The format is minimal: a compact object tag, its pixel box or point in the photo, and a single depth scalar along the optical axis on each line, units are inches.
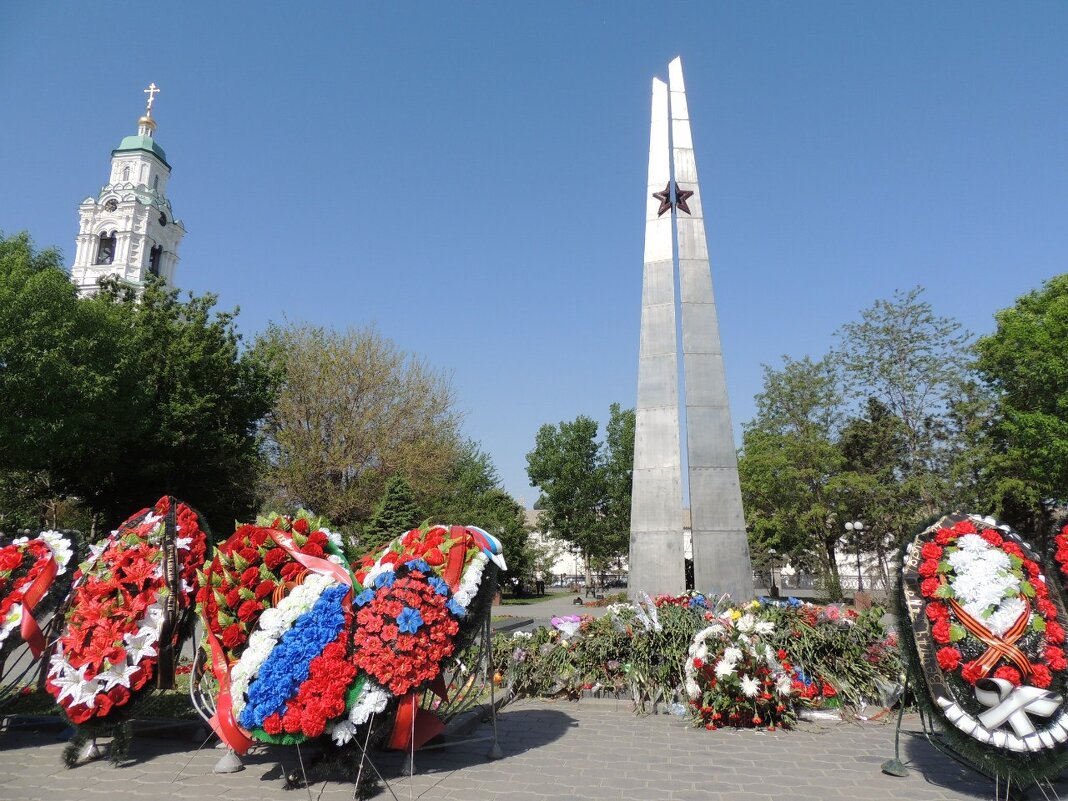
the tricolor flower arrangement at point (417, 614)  211.0
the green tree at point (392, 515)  901.8
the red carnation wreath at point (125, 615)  246.5
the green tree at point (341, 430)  1066.7
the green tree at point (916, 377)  1286.9
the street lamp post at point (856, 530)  1129.6
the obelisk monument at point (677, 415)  521.3
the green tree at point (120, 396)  689.6
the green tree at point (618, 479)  1968.5
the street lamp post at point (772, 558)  1605.6
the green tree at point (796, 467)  1347.2
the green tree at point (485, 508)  1316.4
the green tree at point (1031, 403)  943.7
